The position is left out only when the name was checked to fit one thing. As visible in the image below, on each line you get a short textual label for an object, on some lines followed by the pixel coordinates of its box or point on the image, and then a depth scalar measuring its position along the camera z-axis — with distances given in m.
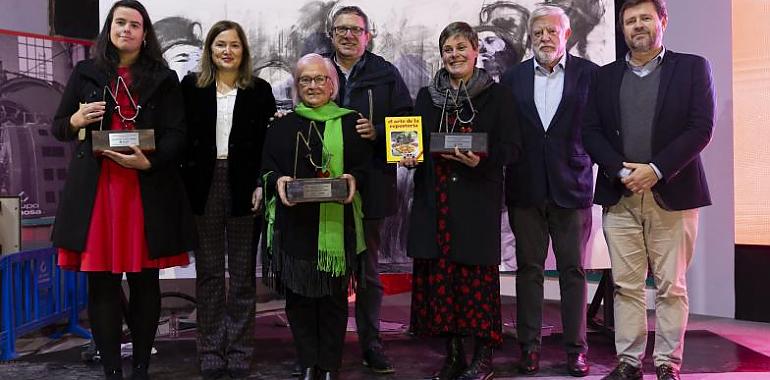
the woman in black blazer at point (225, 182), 3.04
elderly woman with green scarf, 2.77
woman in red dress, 2.67
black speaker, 4.66
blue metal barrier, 3.59
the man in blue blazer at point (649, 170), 2.79
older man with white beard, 3.15
